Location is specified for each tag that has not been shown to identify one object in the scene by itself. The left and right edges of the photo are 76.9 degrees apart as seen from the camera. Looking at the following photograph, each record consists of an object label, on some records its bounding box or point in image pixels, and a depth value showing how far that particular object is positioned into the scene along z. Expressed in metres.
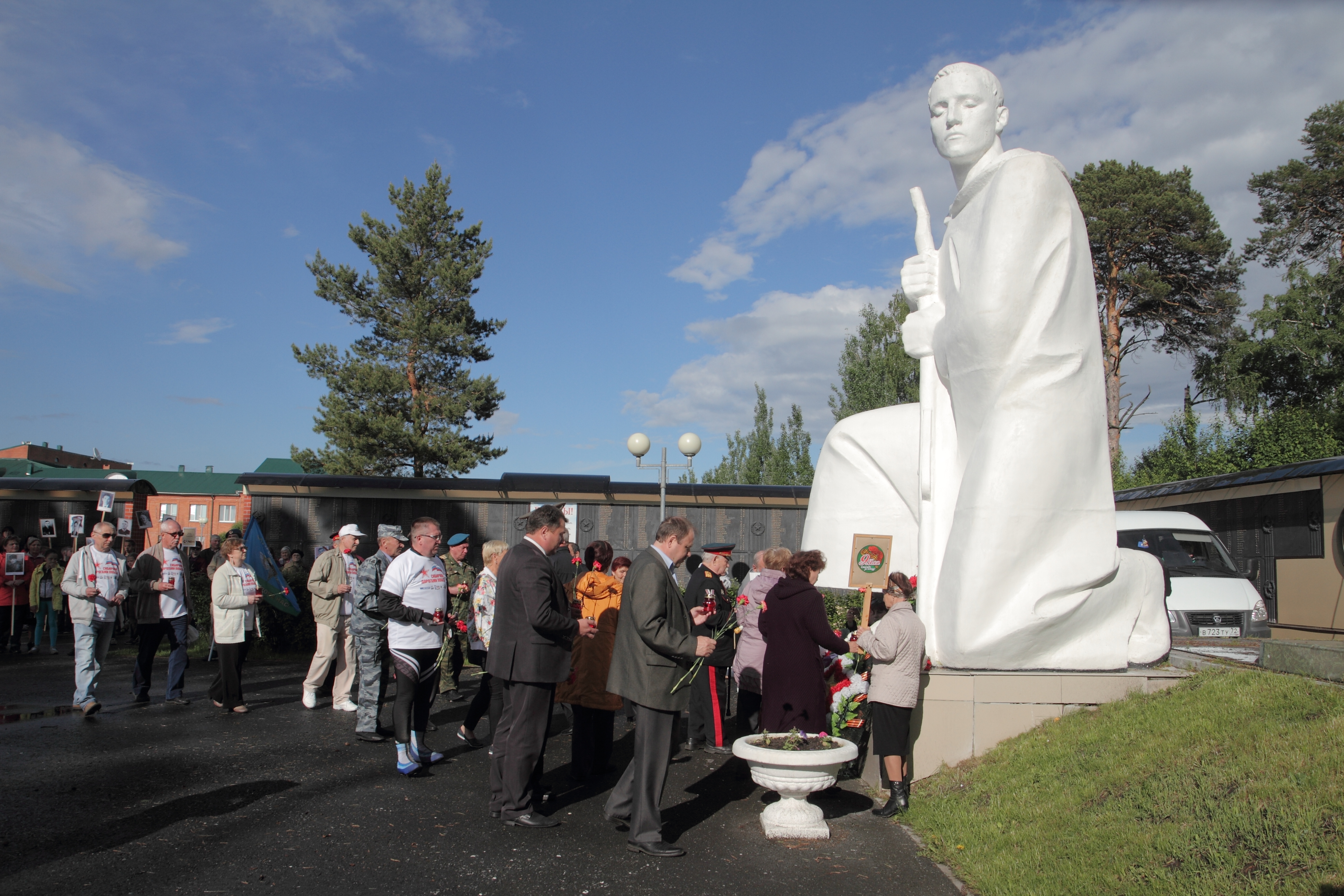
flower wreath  6.23
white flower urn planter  4.85
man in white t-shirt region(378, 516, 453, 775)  6.21
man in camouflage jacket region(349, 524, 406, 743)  7.33
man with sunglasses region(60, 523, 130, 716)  8.23
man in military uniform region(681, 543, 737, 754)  7.39
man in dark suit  5.16
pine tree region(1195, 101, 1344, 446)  24.23
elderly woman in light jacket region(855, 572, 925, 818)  5.37
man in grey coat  4.71
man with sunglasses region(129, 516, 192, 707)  8.84
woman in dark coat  5.69
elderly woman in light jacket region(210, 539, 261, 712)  8.50
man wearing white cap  8.73
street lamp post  15.72
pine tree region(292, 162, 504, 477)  24.44
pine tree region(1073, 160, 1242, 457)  25.14
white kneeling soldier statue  5.88
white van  10.05
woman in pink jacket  6.93
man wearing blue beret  8.84
